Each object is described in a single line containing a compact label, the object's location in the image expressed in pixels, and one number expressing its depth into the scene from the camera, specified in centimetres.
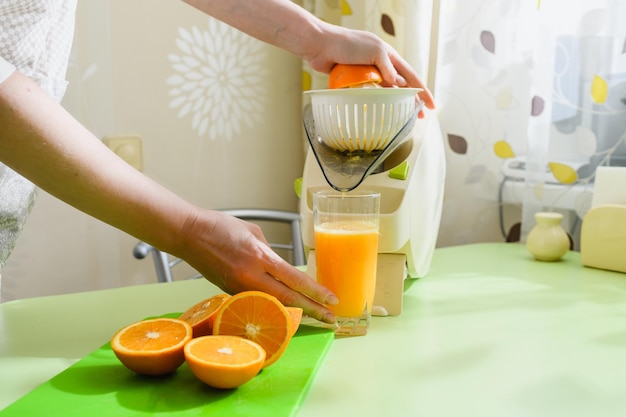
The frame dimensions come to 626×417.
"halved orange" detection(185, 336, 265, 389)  67
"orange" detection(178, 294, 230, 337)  79
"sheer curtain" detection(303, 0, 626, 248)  133
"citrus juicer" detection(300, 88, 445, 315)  96
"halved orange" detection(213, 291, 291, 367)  77
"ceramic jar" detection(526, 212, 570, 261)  131
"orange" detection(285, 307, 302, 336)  82
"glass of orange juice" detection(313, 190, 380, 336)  91
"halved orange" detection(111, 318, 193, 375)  70
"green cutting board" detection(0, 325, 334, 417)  64
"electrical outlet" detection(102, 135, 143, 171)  184
